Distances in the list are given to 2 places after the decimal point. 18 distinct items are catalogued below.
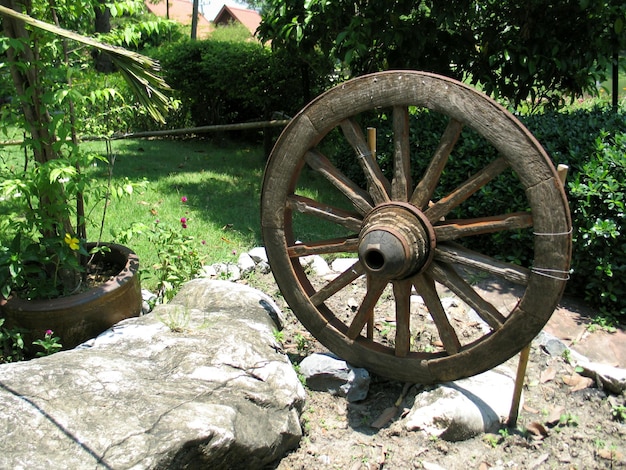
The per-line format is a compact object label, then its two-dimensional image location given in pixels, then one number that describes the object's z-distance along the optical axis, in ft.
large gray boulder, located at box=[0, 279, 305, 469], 7.39
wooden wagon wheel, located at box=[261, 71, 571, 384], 8.45
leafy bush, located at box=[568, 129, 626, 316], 13.04
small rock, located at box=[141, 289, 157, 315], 13.28
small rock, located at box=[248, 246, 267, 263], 15.94
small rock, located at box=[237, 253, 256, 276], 15.48
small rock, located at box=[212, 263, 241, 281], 14.96
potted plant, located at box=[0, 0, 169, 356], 10.44
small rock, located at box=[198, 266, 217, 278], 14.74
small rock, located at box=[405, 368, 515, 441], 9.50
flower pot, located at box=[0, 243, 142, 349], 10.70
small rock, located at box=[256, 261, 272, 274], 15.65
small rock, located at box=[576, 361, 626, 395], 10.41
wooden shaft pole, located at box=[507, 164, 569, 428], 9.18
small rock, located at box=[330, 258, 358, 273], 15.70
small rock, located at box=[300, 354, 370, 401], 10.66
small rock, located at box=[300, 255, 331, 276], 15.43
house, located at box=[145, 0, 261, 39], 163.43
